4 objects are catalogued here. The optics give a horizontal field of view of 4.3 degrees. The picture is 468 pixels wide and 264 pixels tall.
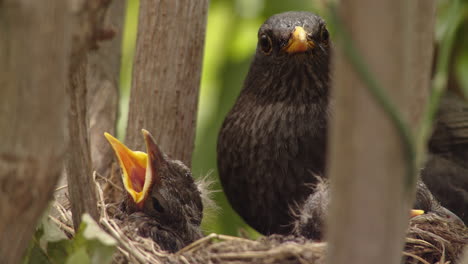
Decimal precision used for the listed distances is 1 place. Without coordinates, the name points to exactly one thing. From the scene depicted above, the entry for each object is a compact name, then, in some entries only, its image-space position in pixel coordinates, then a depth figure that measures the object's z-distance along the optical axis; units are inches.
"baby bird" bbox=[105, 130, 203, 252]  143.7
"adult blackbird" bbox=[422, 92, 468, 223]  150.0
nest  141.0
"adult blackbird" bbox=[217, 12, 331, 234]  144.9
